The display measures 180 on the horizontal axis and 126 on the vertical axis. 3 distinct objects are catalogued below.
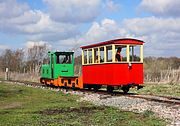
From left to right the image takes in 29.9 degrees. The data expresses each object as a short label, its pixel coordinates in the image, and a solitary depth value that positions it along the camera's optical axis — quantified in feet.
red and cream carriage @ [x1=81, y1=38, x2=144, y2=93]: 58.23
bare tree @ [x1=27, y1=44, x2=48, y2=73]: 195.66
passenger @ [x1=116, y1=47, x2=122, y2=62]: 59.02
